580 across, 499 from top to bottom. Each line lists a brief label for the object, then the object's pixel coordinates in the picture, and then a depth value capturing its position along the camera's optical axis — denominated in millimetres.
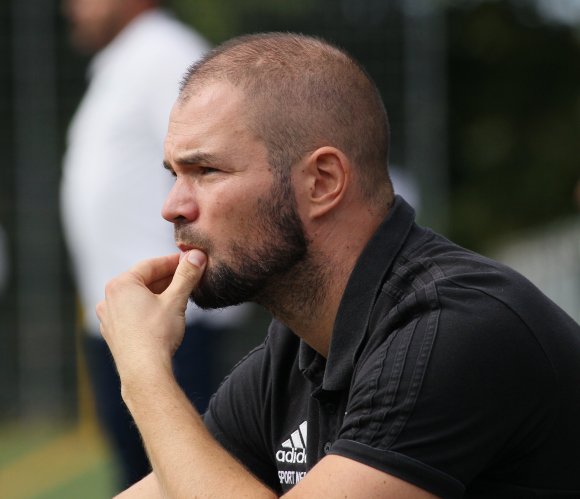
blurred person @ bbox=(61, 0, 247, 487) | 10945
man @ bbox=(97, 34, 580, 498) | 5156
